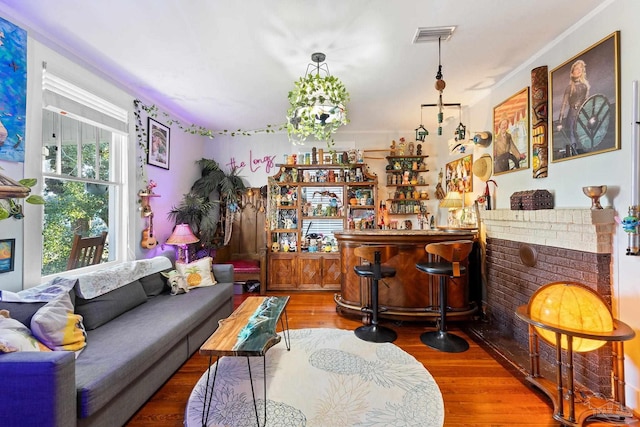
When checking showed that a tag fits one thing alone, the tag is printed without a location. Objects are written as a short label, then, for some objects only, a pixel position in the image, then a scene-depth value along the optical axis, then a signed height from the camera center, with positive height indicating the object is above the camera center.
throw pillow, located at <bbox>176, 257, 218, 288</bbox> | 3.29 -0.68
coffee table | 1.73 -0.83
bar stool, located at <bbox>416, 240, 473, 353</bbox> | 2.70 -0.56
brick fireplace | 1.99 -0.42
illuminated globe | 1.72 -0.63
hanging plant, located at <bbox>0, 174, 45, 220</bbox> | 1.46 +0.14
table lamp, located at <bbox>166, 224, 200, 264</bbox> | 3.83 -0.32
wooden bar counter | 3.23 -0.83
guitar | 3.55 -0.28
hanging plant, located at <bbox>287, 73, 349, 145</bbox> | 2.51 +1.02
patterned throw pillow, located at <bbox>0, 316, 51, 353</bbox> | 1.46 -0.67
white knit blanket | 2.26 -0.55
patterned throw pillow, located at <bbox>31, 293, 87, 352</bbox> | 1.72 -0.70
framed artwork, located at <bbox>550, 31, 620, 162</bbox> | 1.96 +0.86
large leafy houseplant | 4.32 +0.20
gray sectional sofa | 1.34 -0.88
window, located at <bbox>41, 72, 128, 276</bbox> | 2.53 +0.50
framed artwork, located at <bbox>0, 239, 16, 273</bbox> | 2.06 -0.28
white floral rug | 1.83 -1.32
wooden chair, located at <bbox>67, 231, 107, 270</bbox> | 2.83 -0.36
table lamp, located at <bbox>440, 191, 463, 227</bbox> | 4.05 +0.19
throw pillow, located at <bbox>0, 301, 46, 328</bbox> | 1.82 -0.61
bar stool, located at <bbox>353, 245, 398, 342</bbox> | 2.94 -0.62
